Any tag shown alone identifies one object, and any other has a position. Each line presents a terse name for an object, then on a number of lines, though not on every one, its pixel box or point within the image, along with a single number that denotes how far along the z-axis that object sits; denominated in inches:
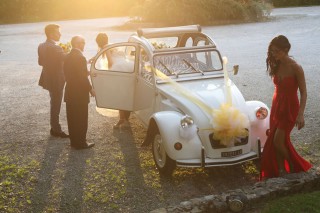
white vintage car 224.7
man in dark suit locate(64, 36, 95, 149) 276.8
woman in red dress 196.9
